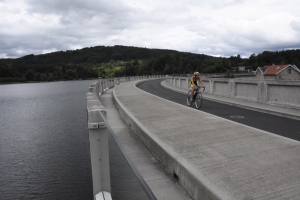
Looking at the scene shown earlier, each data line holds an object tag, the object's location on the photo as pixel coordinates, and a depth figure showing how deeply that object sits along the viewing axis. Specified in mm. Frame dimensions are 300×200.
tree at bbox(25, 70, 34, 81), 118588
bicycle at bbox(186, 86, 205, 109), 13564
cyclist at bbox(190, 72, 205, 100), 14075
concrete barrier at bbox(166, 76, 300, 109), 12164
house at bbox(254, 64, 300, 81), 75000
